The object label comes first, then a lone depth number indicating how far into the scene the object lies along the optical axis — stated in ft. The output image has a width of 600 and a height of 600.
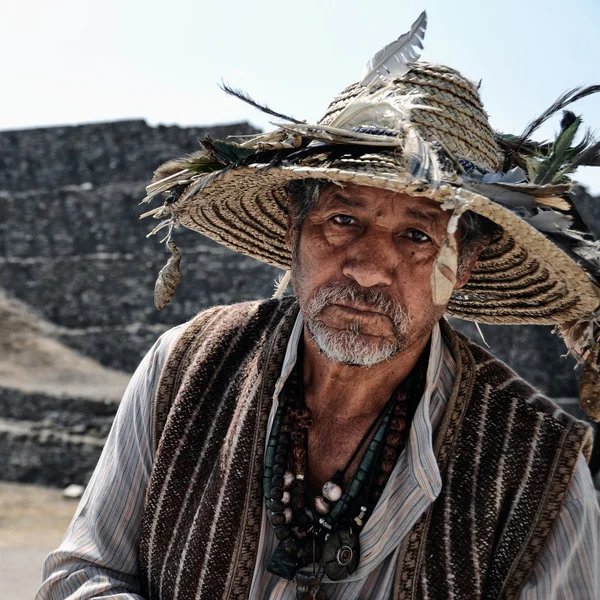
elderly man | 6.05
